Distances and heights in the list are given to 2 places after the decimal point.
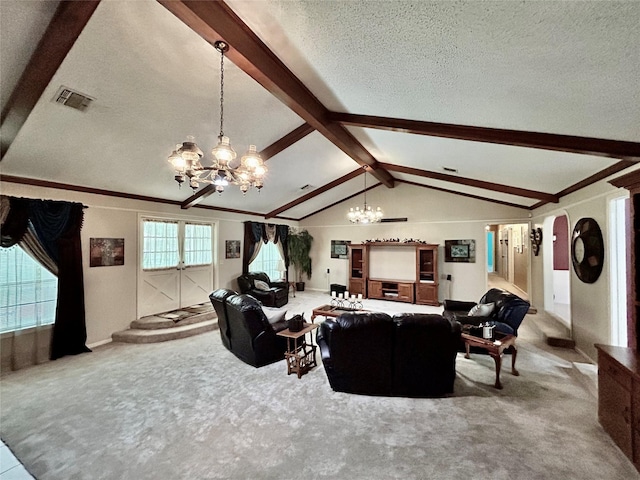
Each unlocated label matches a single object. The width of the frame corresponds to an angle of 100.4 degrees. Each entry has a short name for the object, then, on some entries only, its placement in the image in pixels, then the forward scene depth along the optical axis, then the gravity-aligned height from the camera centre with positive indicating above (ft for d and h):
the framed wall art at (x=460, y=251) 24.63 -0.28
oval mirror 11.83 -0.06
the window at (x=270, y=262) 28.18 -1.69
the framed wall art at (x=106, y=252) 15.57 -0.35
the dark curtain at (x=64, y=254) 13.15 -0.44
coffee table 16.15 -4.02
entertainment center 25.00 -2.39
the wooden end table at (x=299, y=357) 11.76 -4.98
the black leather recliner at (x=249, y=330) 12.38 -4.08
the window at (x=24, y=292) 12.66 -2.30
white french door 18.47 -1.40
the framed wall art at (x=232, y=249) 24.37 -0.21
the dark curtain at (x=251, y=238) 25.91 +0.88
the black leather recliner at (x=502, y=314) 13.13 -3.40
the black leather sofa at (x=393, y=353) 9.73 -3.94
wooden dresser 6.72 -4.08
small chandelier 20.67 +2.51
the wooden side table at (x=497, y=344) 10.44 -3.95
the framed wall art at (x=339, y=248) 30.58 -0.08
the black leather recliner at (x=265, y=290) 23.35 -3.88
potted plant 30.99 -0.58
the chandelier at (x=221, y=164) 7.48 +2.52
